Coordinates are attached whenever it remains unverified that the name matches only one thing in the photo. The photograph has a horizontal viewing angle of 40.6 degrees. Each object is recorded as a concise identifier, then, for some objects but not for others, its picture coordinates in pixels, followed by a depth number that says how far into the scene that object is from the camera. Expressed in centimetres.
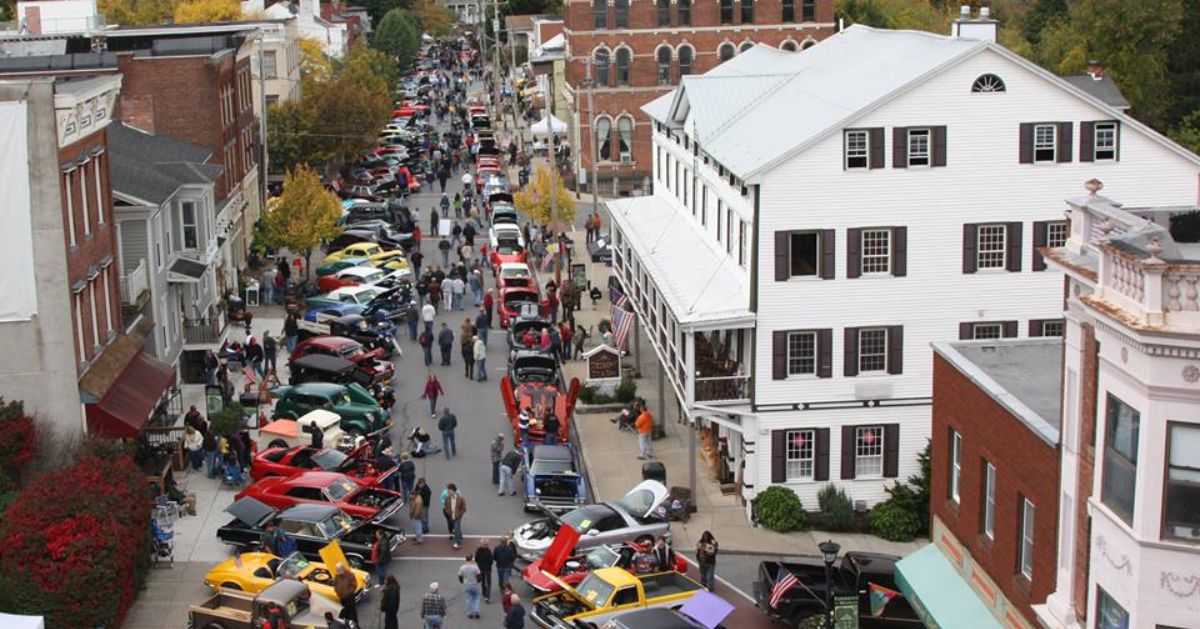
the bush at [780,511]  3856
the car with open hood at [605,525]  3594
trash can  4047
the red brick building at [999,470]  2386
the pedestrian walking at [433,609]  3153
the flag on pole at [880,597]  3135
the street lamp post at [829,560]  2880
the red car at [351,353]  5100
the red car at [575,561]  3394
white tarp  3591
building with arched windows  9031
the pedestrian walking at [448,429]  4378
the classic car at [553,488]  3928
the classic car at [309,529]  3500
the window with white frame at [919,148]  3894
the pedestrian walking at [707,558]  3453
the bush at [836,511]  3884
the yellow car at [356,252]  6794
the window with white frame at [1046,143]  3916
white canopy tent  10025
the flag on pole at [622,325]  5000
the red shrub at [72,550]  3044
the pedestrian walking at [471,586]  3303
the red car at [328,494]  3700
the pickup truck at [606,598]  3139
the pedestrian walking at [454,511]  3697
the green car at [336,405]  4541
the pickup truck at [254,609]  3078
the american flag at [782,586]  3188
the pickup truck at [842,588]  3148
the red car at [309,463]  4044
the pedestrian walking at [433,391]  4841
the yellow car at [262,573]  3262
